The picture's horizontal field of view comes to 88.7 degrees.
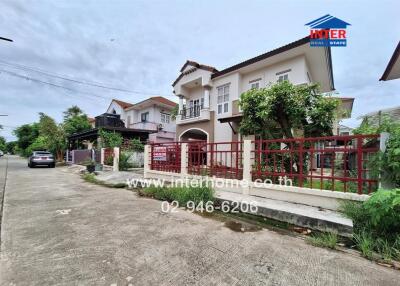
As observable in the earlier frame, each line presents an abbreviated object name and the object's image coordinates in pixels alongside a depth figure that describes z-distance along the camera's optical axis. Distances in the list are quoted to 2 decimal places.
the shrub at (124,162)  12.09
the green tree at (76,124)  22.02
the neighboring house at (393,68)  6.76
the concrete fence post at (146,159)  8.65
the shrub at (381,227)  2.76
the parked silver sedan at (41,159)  16.36
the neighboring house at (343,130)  18.07
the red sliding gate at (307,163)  3.75
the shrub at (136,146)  14.63
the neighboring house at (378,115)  6.06
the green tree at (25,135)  40.25
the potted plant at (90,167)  12.22
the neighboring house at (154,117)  21.36
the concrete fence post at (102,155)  13.51
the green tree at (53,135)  20.02
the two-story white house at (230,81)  9.40
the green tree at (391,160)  3.14
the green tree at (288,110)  6.01
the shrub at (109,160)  12.80
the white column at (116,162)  11.66
